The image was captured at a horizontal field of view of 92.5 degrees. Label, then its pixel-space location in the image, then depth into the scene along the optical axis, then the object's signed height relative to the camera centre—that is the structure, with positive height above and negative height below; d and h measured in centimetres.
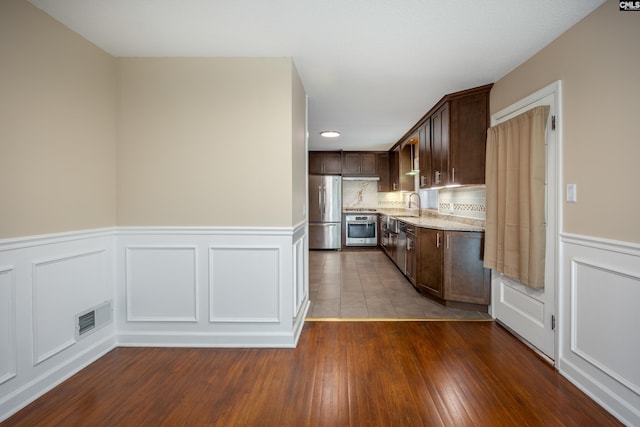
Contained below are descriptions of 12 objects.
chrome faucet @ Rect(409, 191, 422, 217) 568 +4
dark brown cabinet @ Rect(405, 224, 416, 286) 385 -58
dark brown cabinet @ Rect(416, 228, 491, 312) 310 -64
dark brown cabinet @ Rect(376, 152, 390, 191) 708 +97
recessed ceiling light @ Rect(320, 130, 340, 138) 511 +130
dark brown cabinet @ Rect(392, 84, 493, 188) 312 +79
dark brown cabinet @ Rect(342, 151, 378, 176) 703 +108
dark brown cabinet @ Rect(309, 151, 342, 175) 702 +108
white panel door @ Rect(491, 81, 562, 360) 218 -49
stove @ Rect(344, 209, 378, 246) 693 -38
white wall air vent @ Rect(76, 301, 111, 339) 215 -79
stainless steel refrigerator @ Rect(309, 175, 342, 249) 684 -2
